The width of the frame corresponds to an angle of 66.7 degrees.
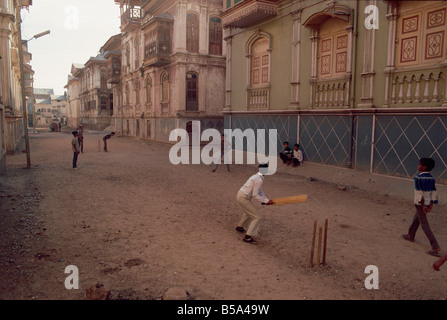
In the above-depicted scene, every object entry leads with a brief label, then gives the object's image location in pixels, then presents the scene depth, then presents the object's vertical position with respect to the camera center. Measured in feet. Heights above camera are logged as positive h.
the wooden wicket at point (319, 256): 16.79 -6.80
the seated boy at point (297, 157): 44.84 -4.72
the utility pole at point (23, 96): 46.60 +3.66
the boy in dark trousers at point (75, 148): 47.67 -3.70
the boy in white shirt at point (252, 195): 20.59 -4.67
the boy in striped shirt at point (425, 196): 18.89 -4.21
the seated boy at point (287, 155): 46.08 -4.56
